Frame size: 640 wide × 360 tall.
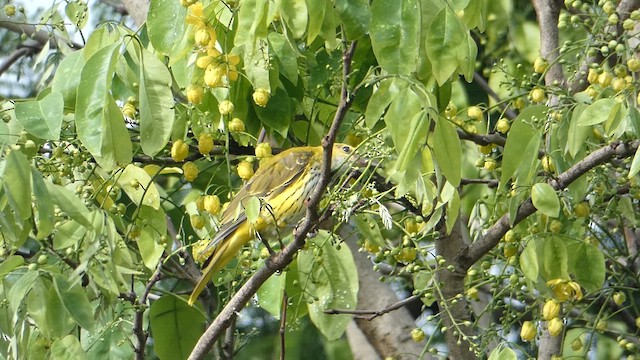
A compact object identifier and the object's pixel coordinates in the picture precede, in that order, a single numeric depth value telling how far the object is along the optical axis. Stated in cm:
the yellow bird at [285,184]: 809
